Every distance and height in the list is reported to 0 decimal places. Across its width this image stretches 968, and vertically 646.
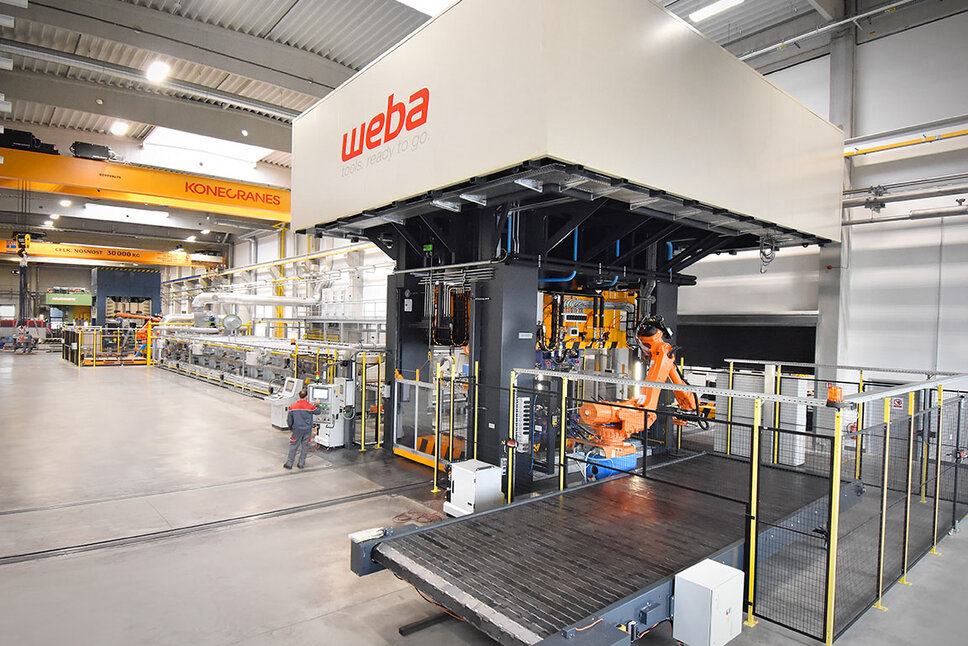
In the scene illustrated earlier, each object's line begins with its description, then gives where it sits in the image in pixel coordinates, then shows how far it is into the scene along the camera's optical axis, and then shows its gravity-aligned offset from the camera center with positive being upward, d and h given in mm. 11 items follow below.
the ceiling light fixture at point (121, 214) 18000 +3436
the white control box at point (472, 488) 5305 -1783
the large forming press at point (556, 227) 3715 +1201
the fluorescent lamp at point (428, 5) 5965 +3627
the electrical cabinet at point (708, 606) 2975 -1677
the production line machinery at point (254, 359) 10164 -1303
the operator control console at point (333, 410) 8492 -1573
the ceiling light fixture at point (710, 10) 6773 +4201
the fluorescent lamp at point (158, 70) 7875 +3680
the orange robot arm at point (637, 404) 6906 -1188
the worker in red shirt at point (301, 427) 7484 -1645
